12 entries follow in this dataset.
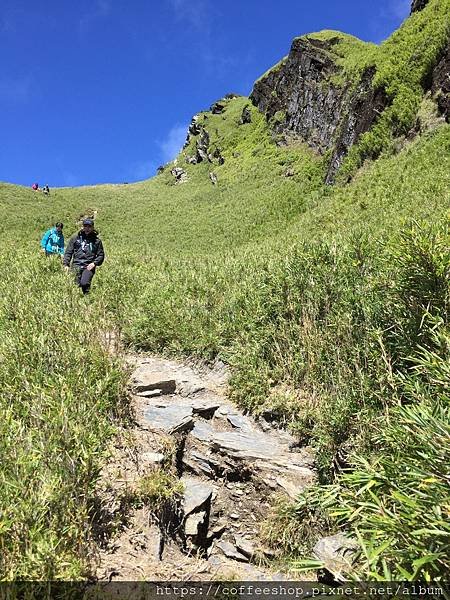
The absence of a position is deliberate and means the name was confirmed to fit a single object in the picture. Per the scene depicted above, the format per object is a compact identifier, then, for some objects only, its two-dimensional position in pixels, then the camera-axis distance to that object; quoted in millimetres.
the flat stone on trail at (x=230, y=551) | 4471
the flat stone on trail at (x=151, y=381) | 6500
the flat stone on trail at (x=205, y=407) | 6305
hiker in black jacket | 10961
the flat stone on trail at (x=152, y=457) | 4852
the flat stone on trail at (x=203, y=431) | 5666
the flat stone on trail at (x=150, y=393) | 6365
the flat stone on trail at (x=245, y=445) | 5320
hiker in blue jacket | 15094
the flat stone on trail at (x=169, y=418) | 5573
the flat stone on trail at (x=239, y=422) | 5967
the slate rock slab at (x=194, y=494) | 4660
